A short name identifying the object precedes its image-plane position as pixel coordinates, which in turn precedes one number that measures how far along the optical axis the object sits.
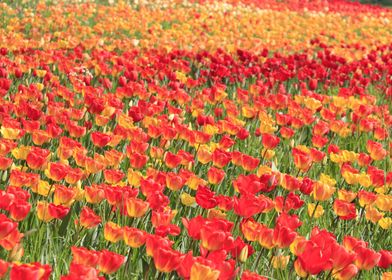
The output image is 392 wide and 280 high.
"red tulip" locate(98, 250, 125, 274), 3.65
